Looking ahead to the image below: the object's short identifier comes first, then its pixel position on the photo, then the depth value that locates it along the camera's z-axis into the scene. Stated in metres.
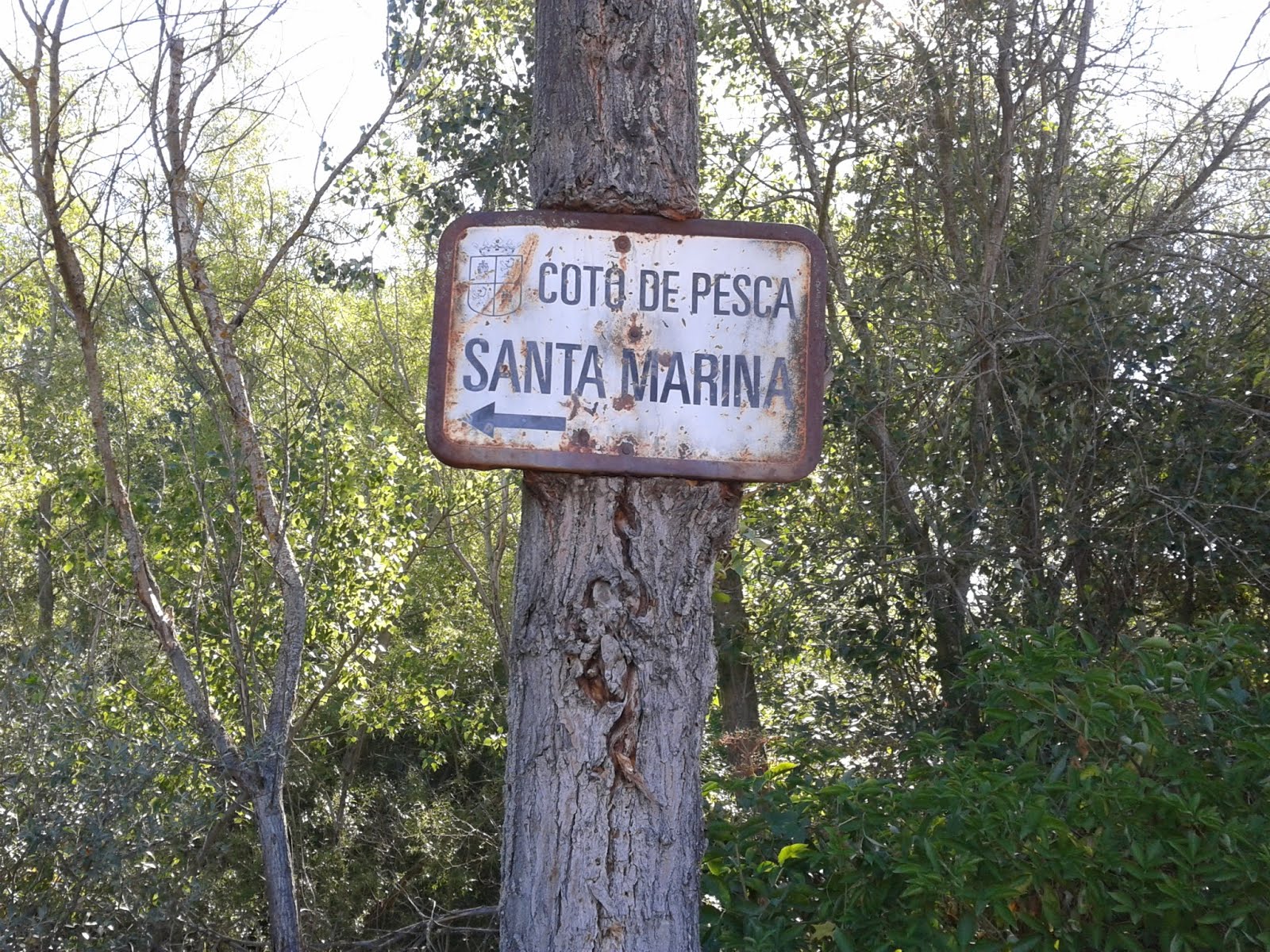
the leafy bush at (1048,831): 2.32
